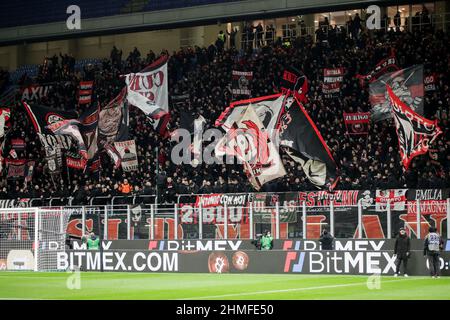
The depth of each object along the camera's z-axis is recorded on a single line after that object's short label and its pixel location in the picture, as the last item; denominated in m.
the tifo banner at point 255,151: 39.28
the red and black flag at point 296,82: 43.12
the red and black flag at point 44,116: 46.31
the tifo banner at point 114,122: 45.09
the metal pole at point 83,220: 40.03
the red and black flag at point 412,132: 36.52
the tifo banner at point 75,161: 46.19
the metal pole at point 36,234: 35.84
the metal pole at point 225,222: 36.91
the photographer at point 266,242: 36.34
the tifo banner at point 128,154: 44.59
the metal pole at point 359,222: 35.00
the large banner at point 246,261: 31.92
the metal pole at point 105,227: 39.59
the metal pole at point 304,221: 35.69
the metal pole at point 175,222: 38.09
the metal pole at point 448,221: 33.00
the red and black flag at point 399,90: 38.19
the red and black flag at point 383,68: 41.50
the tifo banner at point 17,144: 51.59
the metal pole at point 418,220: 33.87
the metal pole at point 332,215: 35.59
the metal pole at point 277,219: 36.38
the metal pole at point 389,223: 34.56
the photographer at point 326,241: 34.38
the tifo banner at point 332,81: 44.06
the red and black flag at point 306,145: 38.78
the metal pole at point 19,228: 36.47
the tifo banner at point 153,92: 44.84
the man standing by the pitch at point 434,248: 30.64
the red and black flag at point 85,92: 52.34
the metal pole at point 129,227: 39.28
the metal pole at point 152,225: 38.38
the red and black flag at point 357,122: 41.62
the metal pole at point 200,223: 37.69
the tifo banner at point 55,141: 46.66
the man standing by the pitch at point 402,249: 30.91
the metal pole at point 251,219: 37.07
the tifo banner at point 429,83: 39.97
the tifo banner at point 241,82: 45.78
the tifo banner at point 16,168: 50.72
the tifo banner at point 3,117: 46.43
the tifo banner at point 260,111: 39.81
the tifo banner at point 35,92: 56.59
